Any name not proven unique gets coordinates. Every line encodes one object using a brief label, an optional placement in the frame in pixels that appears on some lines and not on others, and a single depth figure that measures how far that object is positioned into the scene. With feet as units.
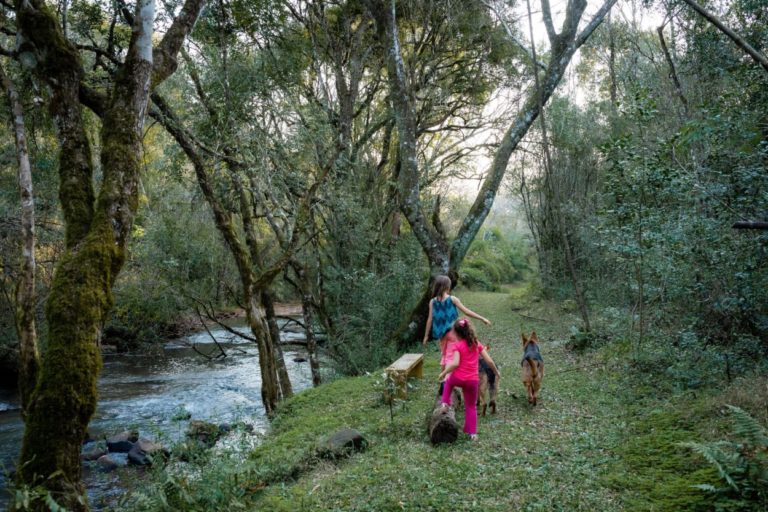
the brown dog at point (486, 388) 23.70
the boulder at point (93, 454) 30.96
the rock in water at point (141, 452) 30.95
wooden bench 27.48
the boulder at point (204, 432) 28.37
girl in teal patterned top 25.00
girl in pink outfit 20.30
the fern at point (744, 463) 11.85
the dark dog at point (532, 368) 23.27
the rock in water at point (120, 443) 33.04
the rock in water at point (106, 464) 29.91
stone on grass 20.74
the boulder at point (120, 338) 61.57
